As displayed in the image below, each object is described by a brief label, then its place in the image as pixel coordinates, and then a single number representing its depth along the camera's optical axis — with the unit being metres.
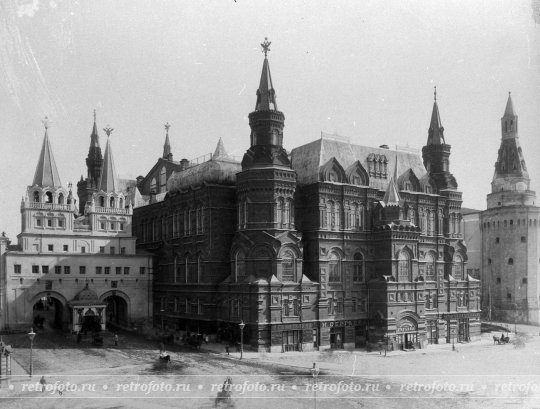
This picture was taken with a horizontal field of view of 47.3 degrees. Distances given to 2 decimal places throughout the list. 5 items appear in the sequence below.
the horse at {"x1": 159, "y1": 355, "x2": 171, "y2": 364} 48.31
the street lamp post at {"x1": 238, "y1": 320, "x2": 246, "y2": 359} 52.81
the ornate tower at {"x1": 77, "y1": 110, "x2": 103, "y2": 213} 97.50
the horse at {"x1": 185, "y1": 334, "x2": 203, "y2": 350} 59.45
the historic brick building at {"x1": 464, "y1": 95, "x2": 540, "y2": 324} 97.19
